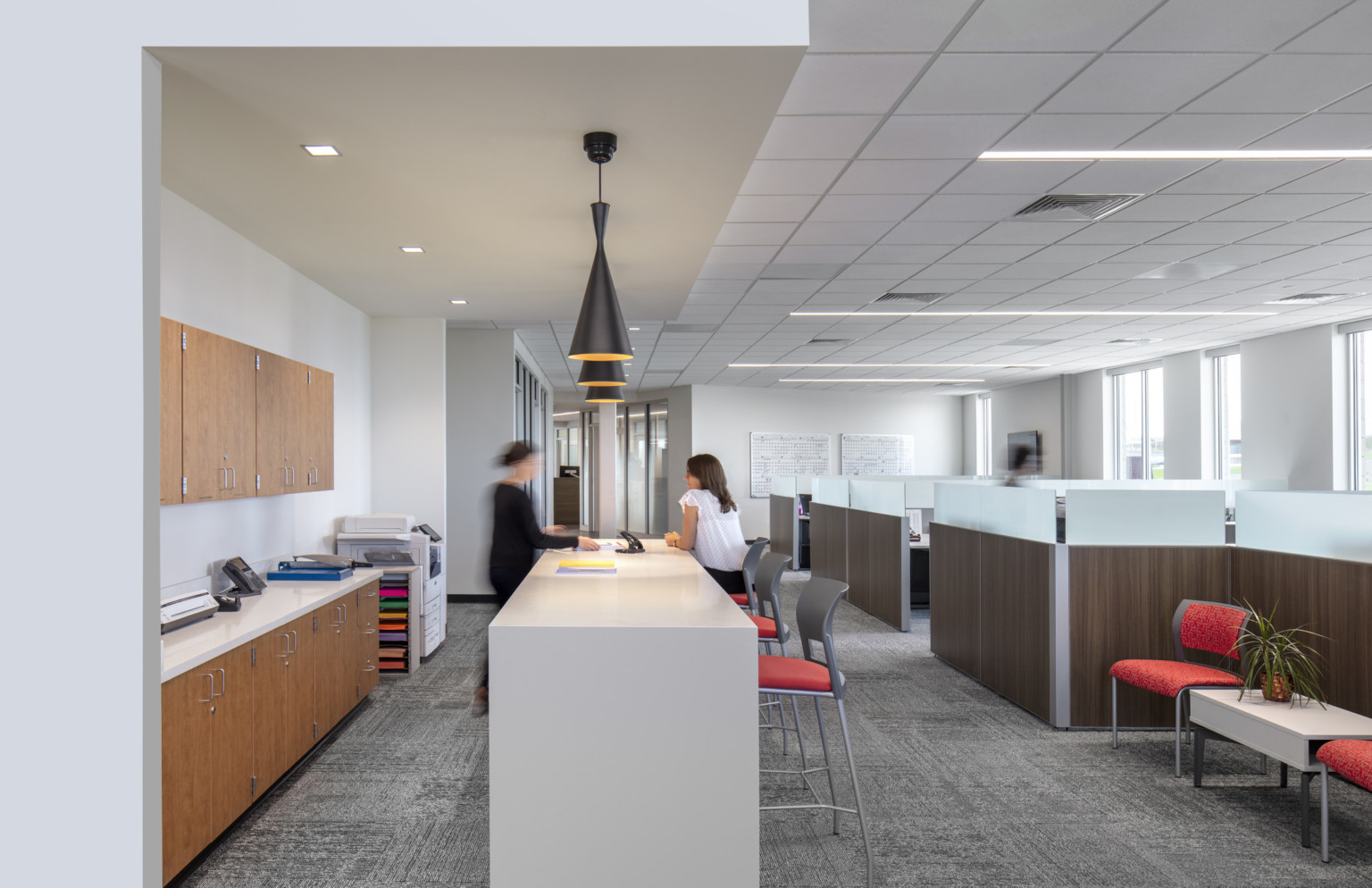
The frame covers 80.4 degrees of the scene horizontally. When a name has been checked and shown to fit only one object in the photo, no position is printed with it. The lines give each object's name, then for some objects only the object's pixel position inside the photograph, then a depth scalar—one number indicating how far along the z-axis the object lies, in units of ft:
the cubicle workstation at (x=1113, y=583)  14.85
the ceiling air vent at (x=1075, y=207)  14.49
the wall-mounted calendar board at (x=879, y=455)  49.98
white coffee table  10.01
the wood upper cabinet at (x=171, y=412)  10.23
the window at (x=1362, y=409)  26.25
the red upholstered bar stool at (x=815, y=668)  9.70
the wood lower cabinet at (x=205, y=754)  8.70
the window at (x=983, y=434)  49.32
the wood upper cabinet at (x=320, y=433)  15.66
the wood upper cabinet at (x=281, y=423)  13.38
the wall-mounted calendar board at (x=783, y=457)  48.65
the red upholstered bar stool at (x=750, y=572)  15.81
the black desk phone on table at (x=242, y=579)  13.38
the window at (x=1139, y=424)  36.01
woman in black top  14.19
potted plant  11.50
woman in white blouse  15.66
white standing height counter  8.10
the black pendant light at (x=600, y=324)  10.18
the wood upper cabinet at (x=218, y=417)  10.84
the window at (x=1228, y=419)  31.32
